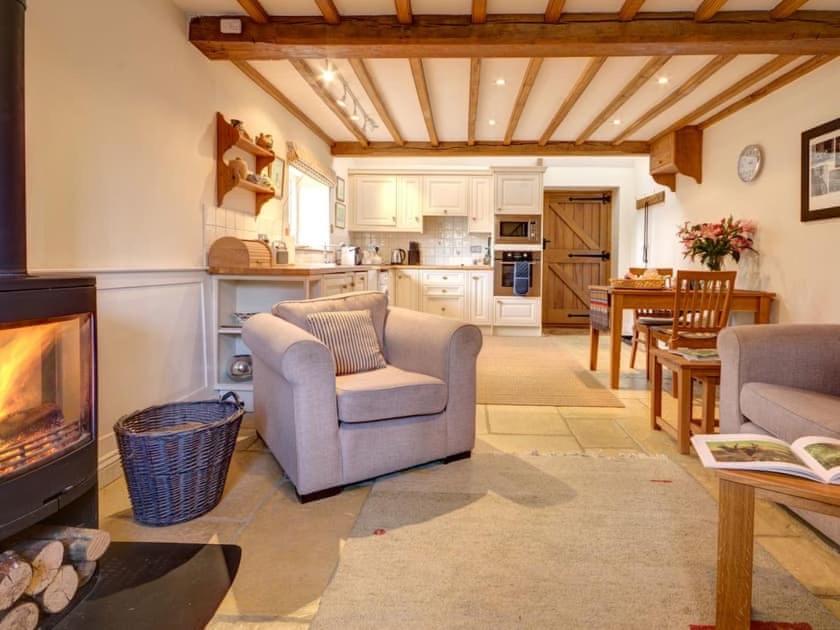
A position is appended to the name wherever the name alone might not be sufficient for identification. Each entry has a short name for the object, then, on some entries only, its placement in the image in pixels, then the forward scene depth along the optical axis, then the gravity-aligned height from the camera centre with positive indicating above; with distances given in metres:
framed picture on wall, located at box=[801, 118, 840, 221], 3.31 +0.75
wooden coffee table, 1.24 -0.57
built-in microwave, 6.92 +0.74
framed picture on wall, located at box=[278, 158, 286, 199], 4.31 +0.87
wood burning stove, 1.31 -0.23
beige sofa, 2.13 -0.33
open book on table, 1.26 -0.41
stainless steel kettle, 7.18 +0.38
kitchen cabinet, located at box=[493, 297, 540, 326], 6.91 -0.33
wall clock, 4.17 +0.99
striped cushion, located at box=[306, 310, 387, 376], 2.60 -0.27
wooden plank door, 7.73 +0.52
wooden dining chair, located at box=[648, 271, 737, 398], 3.44 -0.12
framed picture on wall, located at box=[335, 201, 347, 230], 6.39 +0.83
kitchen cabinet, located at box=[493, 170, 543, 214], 6.89 +1.18
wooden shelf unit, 3.33 +0.82
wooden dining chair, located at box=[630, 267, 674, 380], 4.27 -0.26
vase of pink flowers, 4.11 +0.37
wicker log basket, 1.87 -0.66
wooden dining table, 3.96 -0.12
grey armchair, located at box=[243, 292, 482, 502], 2.08 -0.49
